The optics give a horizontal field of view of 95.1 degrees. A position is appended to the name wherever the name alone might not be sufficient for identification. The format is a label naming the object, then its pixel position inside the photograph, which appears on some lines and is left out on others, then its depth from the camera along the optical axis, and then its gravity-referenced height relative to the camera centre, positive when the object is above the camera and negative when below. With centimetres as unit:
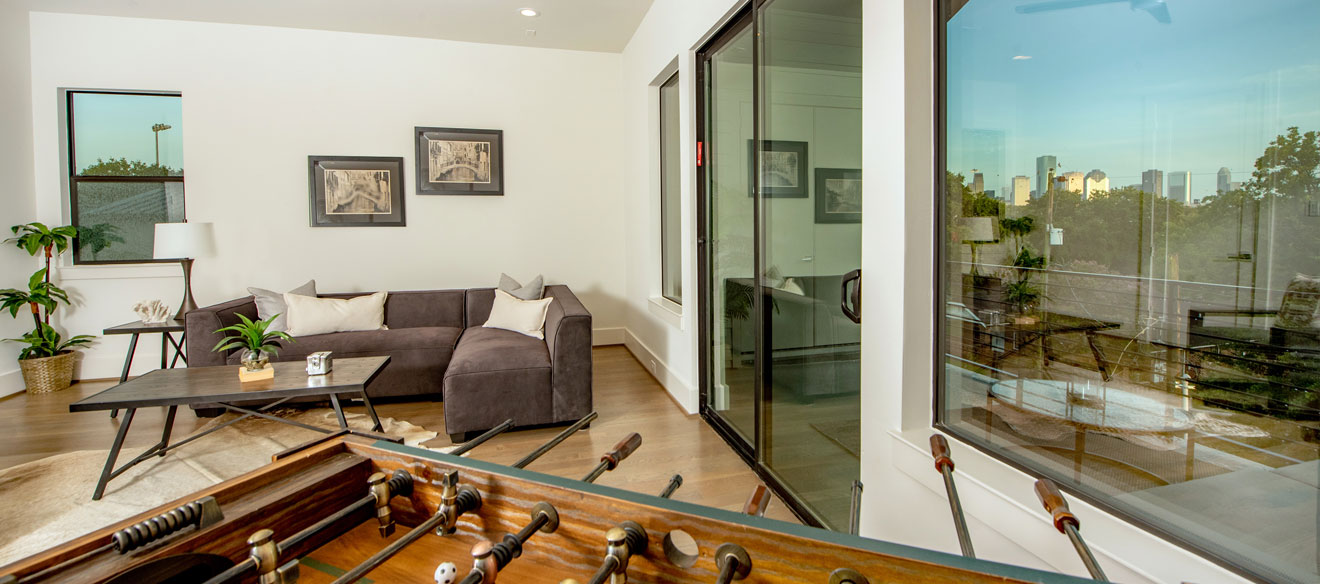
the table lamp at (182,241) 397 +16
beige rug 226 -95
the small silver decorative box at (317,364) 300 -50
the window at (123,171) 455 +73
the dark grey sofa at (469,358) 321 -55
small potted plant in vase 293 -43
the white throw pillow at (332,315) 407 -35
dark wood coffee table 258 -57
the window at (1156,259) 84 +0
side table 389 -41
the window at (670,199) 412 +43
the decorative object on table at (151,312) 408 -32
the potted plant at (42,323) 410 -40
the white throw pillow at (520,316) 413 -37
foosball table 66 -34
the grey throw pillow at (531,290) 447 -21
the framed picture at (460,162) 510 +87
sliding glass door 205 +8
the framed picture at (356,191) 489 +60
